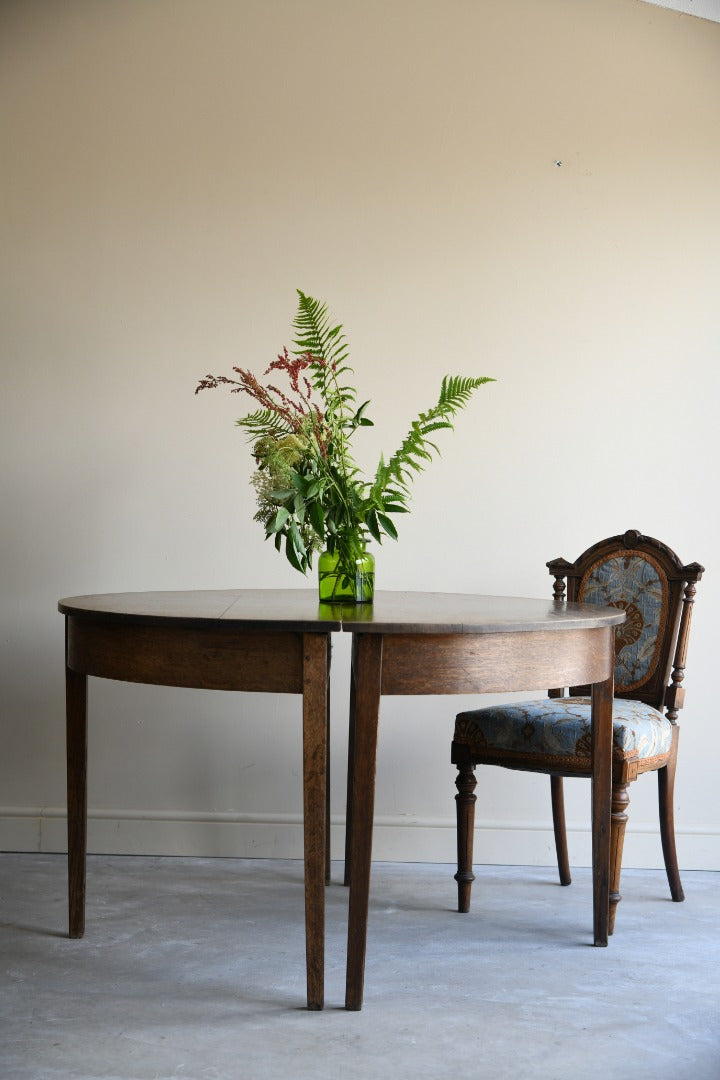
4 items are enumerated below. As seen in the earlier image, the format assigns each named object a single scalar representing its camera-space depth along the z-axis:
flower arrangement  2.17
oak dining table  1.86
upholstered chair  2.40
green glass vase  2.28
